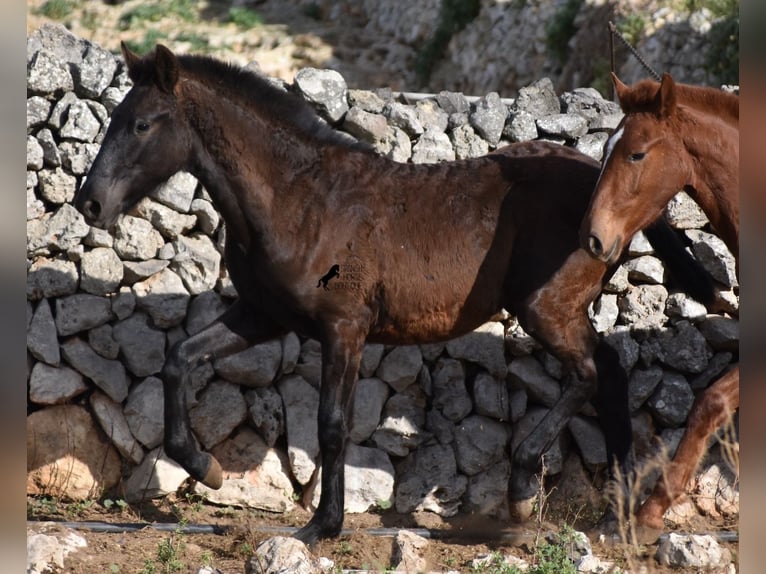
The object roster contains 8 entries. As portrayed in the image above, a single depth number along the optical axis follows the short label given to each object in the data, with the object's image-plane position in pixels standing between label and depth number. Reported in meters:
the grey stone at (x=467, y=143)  13.84
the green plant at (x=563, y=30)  32.91
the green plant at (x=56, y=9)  41.59
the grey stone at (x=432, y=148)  13.67
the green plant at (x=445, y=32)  38.94
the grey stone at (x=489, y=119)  13.86
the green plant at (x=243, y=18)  41.81
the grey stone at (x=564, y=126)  13.81
